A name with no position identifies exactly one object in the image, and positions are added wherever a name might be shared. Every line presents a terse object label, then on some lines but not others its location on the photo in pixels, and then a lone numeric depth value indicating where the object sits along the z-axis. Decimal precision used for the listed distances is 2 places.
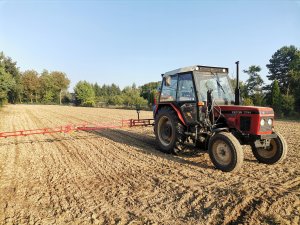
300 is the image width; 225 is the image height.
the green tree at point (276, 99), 26.98
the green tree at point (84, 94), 65.75
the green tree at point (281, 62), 37.16
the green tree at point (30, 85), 72.50
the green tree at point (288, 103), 26.31
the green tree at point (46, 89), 75.44
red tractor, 5.28
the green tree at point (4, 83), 24.46
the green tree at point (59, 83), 79.06
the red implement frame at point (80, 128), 8.80
